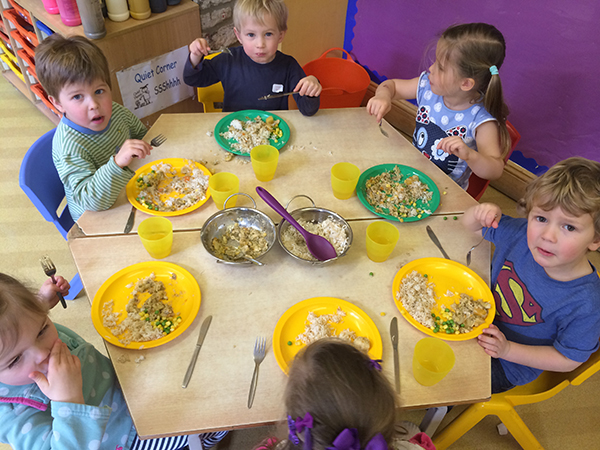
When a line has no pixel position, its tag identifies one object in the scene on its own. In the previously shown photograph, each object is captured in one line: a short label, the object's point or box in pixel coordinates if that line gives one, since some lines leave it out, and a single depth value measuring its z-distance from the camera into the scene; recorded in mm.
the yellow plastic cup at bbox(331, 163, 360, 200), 1479
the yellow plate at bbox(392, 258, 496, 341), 1259
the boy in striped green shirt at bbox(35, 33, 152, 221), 1391
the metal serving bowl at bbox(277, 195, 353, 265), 1385
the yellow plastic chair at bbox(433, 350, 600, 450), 1216
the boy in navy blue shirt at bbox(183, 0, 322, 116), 1861
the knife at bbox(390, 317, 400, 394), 1064
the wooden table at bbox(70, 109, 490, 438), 1000
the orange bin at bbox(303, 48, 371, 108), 2715
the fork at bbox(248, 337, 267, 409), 1015
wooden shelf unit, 2262
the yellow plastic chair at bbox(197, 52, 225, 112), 2252
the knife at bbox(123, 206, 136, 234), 1358
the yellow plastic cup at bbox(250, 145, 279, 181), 1496
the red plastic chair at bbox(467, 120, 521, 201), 1920
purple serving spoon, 1325
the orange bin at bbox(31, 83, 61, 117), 2900
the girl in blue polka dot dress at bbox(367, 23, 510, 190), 1663
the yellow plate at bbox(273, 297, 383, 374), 1099
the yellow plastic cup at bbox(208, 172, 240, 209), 1436
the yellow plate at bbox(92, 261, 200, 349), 1092
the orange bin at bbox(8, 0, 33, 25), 2594
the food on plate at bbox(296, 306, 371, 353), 1120
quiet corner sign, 2438
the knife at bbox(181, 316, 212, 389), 1031
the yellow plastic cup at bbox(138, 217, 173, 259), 1227
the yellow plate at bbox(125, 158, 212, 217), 1406
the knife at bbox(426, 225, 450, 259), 1392
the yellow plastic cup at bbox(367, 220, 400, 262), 1283
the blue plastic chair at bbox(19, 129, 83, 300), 1532
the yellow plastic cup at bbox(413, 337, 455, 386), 1059
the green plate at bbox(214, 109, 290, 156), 1688
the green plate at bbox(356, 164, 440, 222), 1476
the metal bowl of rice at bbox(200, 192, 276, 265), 1317
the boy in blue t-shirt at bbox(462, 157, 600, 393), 1164
